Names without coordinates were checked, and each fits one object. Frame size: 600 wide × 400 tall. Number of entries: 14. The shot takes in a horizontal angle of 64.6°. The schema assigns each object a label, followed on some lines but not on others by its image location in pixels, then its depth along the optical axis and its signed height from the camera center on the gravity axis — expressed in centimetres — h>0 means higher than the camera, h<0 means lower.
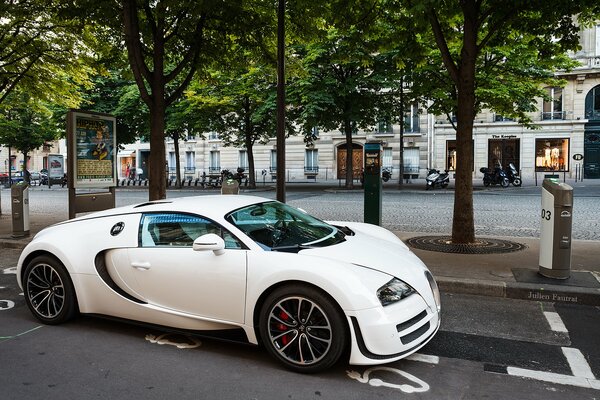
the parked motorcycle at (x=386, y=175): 3303 -22
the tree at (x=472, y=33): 794 +259
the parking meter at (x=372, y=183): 934 -22
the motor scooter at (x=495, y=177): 2584 -31
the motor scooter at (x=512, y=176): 2669 -25
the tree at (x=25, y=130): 3375 +328
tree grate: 812 -133
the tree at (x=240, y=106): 2716 +403
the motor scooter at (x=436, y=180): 2583 -45
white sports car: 352 -88
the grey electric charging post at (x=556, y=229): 598 -74
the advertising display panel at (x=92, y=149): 968 +51
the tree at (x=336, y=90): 2402 +428
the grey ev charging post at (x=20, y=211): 1026 -82
